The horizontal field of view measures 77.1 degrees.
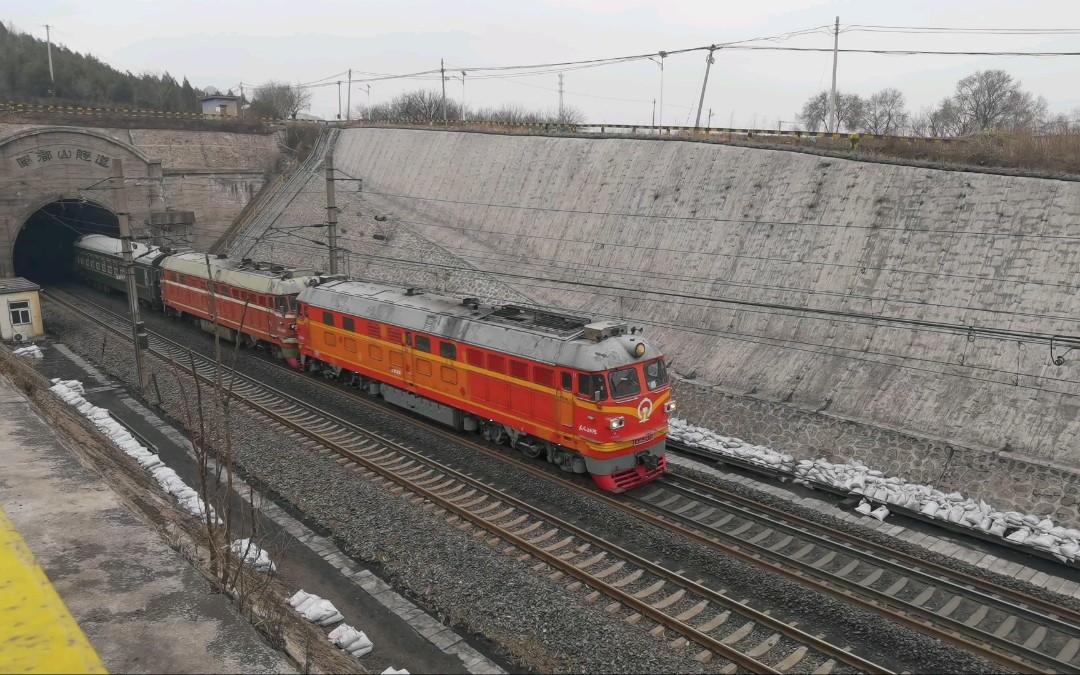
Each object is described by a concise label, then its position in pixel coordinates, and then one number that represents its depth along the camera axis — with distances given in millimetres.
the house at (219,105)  56438
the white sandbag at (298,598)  11016
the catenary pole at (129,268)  21109
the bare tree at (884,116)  42778
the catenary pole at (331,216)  23844
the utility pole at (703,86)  31073
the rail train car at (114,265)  35062
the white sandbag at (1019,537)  13215
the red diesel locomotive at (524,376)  14570
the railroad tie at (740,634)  10031
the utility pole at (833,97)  28797
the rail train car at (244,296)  24656
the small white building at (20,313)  29984
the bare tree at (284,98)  76525
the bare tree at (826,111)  52531
